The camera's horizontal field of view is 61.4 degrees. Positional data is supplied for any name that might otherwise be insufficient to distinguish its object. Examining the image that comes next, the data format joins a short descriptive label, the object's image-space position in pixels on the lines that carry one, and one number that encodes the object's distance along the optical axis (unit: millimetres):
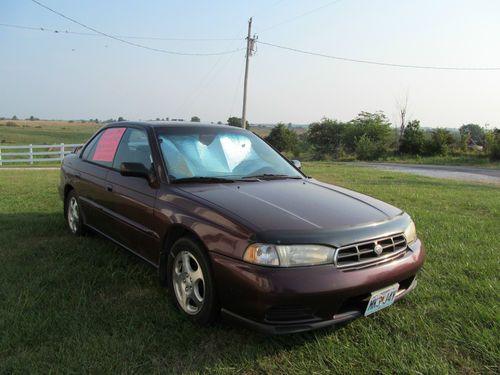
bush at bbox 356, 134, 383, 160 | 39625
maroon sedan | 2443
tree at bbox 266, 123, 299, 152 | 58444
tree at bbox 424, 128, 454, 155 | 36638
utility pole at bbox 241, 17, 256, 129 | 26844
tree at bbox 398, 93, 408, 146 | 47631
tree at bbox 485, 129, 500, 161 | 30422
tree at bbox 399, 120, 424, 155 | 38328
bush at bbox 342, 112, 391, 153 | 49972
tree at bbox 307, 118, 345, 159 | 57450
